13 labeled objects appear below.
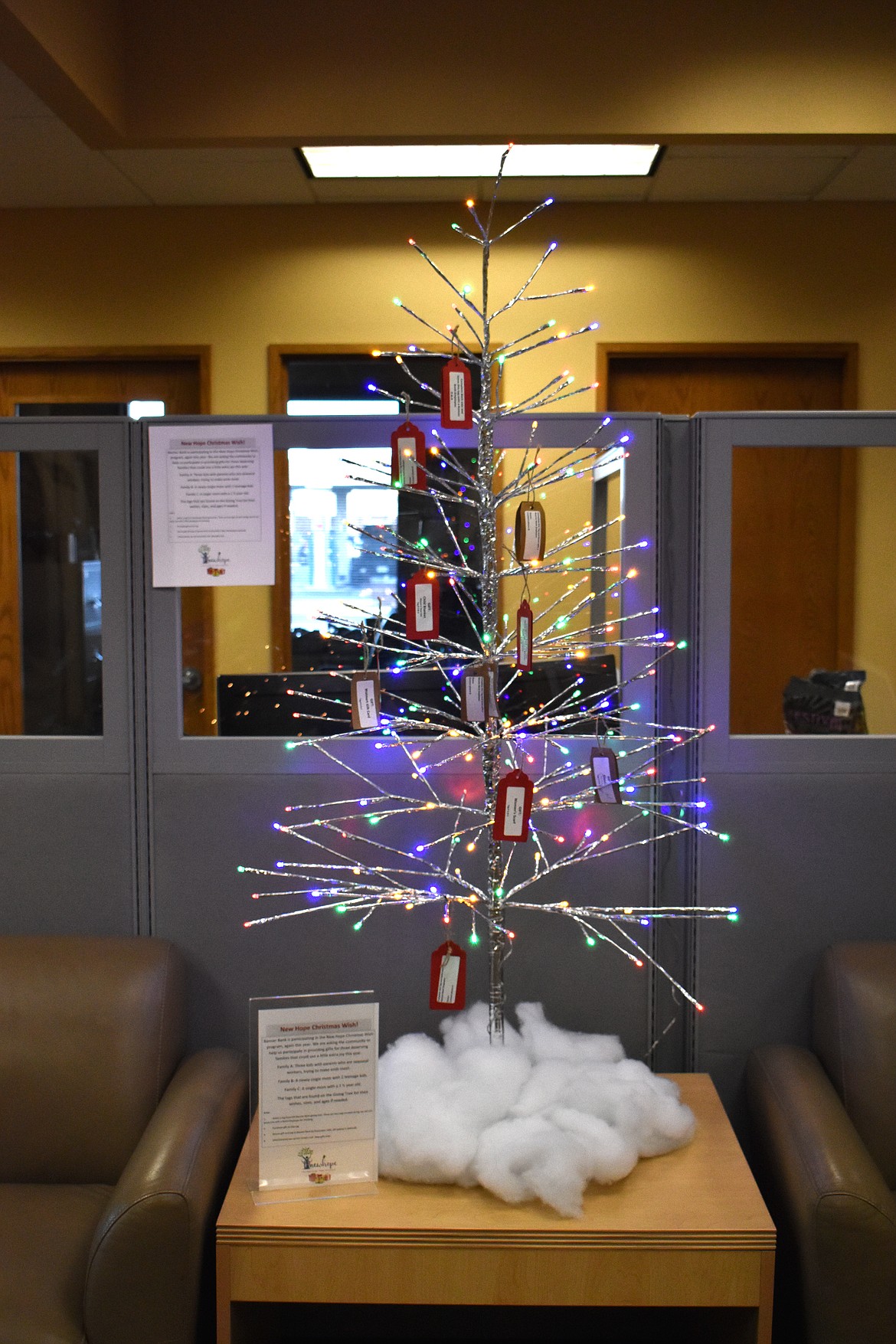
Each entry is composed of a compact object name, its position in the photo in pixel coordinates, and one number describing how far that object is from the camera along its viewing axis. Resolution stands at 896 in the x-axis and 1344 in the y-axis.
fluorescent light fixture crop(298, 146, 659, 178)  3.34
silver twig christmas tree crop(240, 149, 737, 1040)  1.68
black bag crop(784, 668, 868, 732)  1.95
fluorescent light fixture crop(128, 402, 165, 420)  3.93
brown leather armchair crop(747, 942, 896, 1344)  1.44
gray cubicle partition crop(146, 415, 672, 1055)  1.91
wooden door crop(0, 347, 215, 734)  3.87
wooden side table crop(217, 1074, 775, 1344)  1.41
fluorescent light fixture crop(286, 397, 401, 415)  3.77
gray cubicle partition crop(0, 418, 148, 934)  1.91
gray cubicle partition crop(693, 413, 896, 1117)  1.90
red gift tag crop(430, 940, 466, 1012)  1.62
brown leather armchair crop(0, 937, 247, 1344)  1.44
